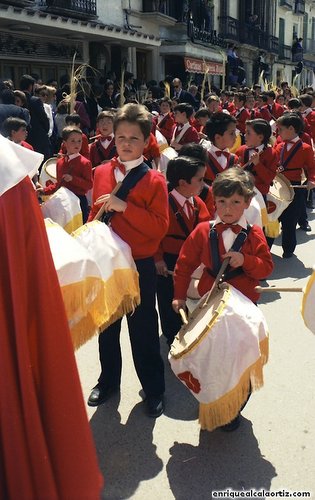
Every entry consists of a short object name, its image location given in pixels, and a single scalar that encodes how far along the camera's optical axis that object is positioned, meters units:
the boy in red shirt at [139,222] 2.77
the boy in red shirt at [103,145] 6.14
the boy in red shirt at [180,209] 3.45
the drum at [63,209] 4.56
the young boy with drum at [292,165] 6.00
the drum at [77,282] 2.16
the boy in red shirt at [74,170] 5.27
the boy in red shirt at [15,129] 5.41
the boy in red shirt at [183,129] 7.41
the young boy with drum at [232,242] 2.86
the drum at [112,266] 2.52
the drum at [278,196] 5.48
